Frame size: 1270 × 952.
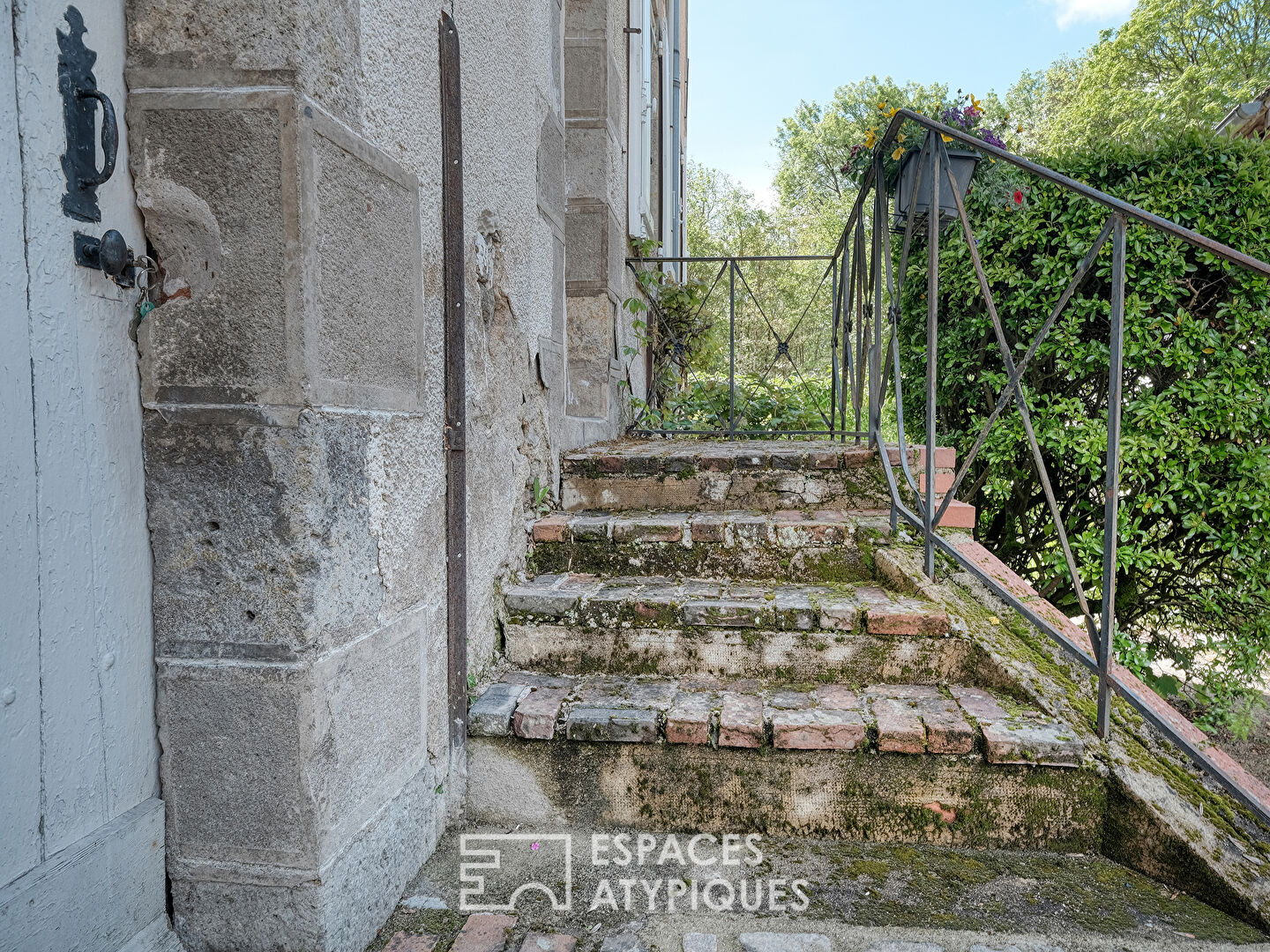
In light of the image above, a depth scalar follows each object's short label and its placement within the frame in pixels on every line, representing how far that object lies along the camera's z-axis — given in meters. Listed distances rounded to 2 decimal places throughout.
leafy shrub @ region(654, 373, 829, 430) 4.89
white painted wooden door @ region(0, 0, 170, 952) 0.97
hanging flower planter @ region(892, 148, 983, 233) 3.46
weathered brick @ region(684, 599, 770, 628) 1.98
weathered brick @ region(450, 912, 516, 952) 1.33
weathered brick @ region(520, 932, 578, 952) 1.33
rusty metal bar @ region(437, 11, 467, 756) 1.72
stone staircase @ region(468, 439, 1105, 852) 1.62
